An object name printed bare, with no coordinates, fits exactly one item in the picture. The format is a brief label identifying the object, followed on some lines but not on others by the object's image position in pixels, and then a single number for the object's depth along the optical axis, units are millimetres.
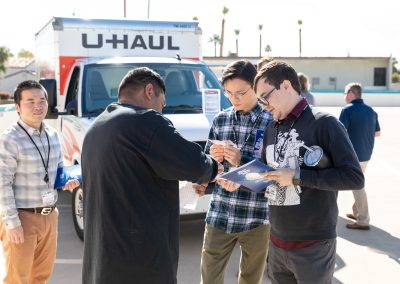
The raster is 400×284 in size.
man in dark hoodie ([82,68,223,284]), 2279
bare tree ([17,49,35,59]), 101188
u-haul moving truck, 5980
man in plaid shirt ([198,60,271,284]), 3387
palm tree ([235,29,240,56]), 84250
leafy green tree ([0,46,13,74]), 62531
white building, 49031
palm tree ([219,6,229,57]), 57775
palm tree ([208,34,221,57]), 97250
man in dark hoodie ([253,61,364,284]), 2549
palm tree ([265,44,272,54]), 89312
